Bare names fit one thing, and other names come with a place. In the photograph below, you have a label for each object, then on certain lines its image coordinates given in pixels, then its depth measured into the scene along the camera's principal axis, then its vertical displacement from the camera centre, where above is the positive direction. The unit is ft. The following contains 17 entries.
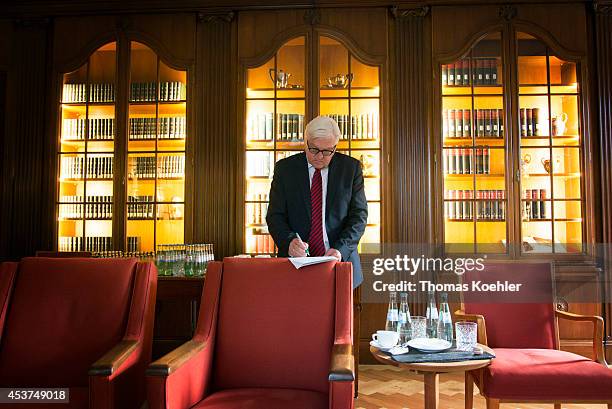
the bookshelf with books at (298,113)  14.26 +3.50
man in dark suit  8.75 +0.54
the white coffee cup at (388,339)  7.25 -1.73
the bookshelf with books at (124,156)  14.64 +2.24
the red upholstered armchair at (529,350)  7.14 -2.20
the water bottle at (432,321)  7.76 -1.57
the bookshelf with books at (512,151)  13.76 +2.17
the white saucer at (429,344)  6.91 -1.79
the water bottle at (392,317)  7.76 -1.51
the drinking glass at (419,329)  7.61 -1.66
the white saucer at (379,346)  7.16 -1.86
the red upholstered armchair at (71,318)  6.57 -1.30
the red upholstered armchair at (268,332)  6.05 -1.46
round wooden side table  6.48 -1.96
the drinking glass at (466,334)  7.36 -1.70
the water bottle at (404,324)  7.64 -1.60
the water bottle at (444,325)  7.54 -1.59
